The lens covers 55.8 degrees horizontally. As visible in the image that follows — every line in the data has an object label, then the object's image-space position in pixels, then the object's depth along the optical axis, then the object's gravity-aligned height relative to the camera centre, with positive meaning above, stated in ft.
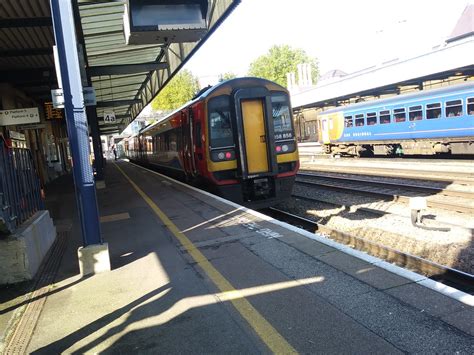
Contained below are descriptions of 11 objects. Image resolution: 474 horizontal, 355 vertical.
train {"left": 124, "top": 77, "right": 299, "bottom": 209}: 33.91 -0.35
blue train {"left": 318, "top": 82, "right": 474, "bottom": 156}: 60.64 -0.66
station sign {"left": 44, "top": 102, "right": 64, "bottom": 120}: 67.05 +6.70
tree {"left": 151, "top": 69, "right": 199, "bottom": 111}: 219.41 +23.51
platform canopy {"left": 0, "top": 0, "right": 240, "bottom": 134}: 34.19 +11.51
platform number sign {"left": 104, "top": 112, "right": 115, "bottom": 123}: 74.64 +5.55
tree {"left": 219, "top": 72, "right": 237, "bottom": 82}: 274.77 +39.05
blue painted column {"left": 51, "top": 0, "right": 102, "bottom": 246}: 17.81 +1.40
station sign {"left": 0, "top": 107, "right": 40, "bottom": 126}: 47.11 +4.58
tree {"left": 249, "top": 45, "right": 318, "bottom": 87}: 277.23 +43.28
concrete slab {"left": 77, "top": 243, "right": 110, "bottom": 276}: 18.35 -4.35
